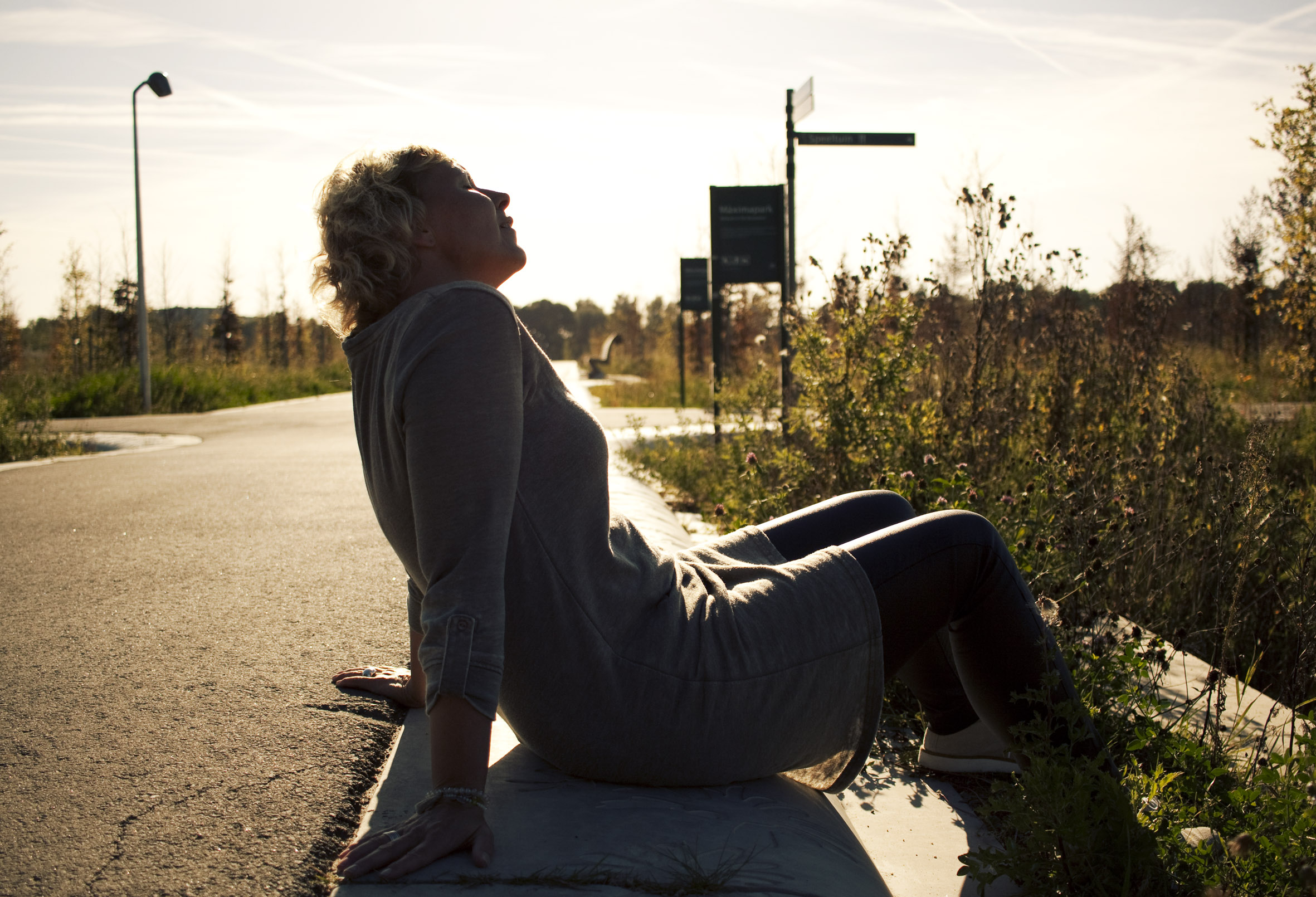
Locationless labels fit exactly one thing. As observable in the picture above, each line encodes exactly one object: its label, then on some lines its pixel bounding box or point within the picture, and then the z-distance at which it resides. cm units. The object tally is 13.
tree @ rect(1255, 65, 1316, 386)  977
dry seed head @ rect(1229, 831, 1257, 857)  126
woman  151
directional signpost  688
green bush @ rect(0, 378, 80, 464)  919
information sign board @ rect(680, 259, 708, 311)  1605
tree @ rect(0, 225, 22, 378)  2130
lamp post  1745
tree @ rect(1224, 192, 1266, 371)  2045
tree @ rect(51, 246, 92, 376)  2406
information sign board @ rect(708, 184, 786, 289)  886
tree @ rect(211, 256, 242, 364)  3067
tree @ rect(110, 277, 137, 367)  2652
